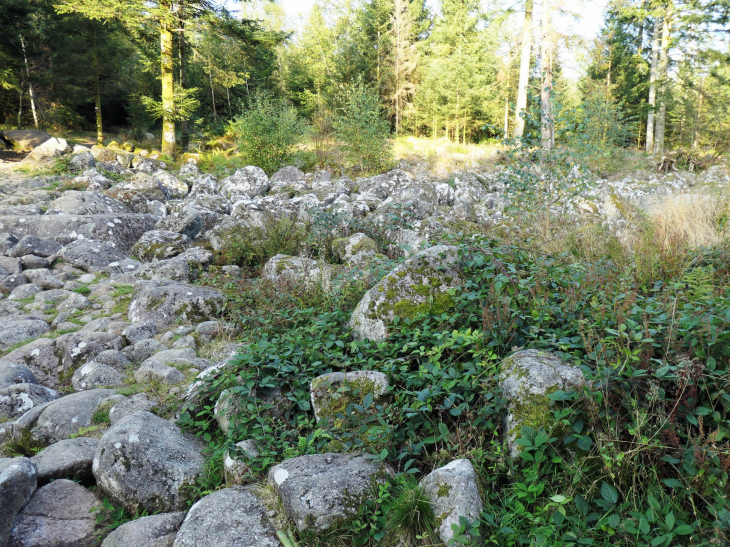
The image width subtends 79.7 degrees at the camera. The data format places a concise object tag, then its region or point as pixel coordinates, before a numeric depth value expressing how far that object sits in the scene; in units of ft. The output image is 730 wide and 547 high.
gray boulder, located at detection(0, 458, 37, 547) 7.38
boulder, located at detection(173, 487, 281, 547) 6.91
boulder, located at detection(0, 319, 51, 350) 15.98
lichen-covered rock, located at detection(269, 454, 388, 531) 7.02
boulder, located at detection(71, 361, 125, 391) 12.83
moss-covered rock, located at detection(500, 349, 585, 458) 7.43
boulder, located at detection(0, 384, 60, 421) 11.52
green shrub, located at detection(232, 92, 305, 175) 49.52
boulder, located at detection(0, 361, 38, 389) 12.54
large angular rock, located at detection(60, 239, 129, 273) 24.09
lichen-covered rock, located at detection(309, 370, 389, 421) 8.98
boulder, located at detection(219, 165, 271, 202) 41.50
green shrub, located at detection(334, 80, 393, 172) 50.70
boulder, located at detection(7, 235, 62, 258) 24.89
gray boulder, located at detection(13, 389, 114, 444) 10.31
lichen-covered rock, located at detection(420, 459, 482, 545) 6.41
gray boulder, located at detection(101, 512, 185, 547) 7.18
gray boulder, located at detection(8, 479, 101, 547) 7.51
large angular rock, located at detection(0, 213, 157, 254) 27.25
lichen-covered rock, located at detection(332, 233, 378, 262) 19.97
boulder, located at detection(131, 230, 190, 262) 24.97
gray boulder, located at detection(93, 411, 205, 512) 8.20
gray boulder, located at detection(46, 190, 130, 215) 31.27
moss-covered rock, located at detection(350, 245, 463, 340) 11.32
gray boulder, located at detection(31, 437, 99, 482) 8.73
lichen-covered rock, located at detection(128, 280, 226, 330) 16.88
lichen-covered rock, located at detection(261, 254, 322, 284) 16.43
